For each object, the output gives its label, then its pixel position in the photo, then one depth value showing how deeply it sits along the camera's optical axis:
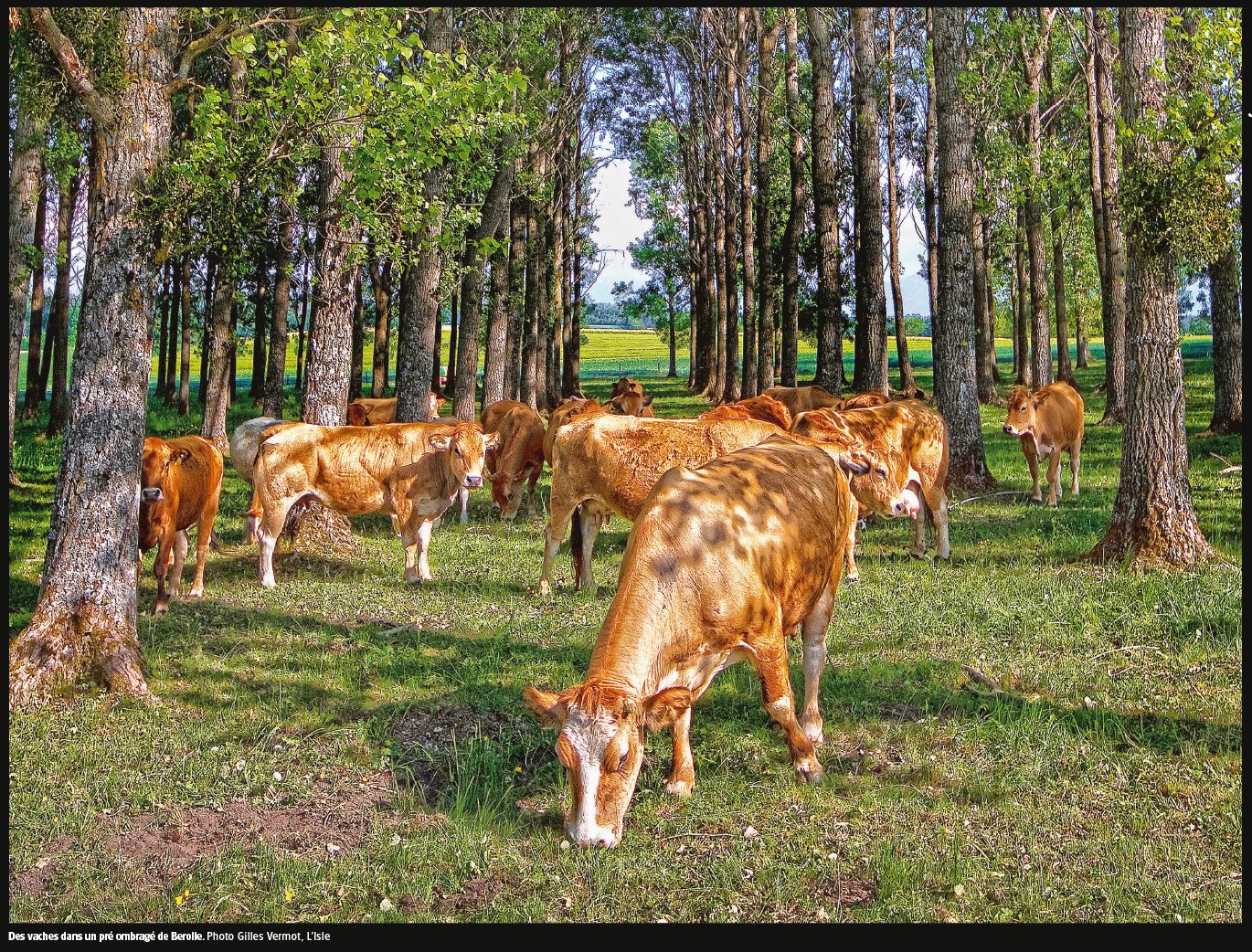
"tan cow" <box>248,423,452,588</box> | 13.38
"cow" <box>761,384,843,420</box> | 20.41
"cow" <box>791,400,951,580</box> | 13.13
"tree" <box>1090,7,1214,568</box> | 11.39
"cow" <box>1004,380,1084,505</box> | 17.30
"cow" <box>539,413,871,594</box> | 12.02
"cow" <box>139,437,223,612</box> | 11.35
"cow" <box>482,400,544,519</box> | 17.84
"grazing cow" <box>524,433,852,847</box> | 6.03
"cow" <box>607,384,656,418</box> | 21.73
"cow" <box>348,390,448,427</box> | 24.00
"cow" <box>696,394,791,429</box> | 15.30
